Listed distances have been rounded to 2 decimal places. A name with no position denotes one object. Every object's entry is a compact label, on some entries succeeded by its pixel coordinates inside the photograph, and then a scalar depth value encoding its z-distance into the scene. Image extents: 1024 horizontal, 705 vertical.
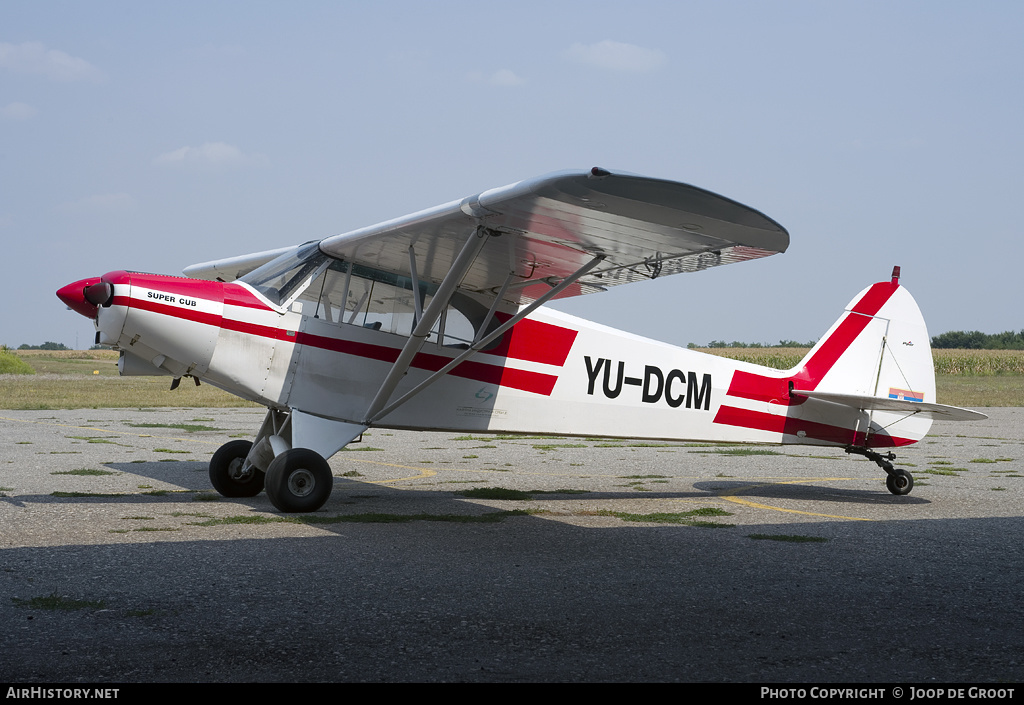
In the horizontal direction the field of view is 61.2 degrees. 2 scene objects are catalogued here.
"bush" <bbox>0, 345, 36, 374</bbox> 48.03
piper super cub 7.67
